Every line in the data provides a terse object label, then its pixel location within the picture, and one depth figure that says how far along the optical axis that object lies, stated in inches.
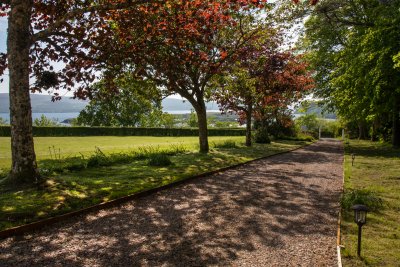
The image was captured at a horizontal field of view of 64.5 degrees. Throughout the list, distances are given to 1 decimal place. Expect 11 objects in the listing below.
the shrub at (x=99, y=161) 503.8
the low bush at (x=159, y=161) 529.7
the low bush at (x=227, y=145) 919.7
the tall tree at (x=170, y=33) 434.0
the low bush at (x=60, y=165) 432.8
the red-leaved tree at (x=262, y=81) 916.6
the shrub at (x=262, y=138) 1178.6
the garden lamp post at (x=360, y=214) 203.1
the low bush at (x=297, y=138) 1494.7
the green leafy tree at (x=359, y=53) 561.6
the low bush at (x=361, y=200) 303.0
